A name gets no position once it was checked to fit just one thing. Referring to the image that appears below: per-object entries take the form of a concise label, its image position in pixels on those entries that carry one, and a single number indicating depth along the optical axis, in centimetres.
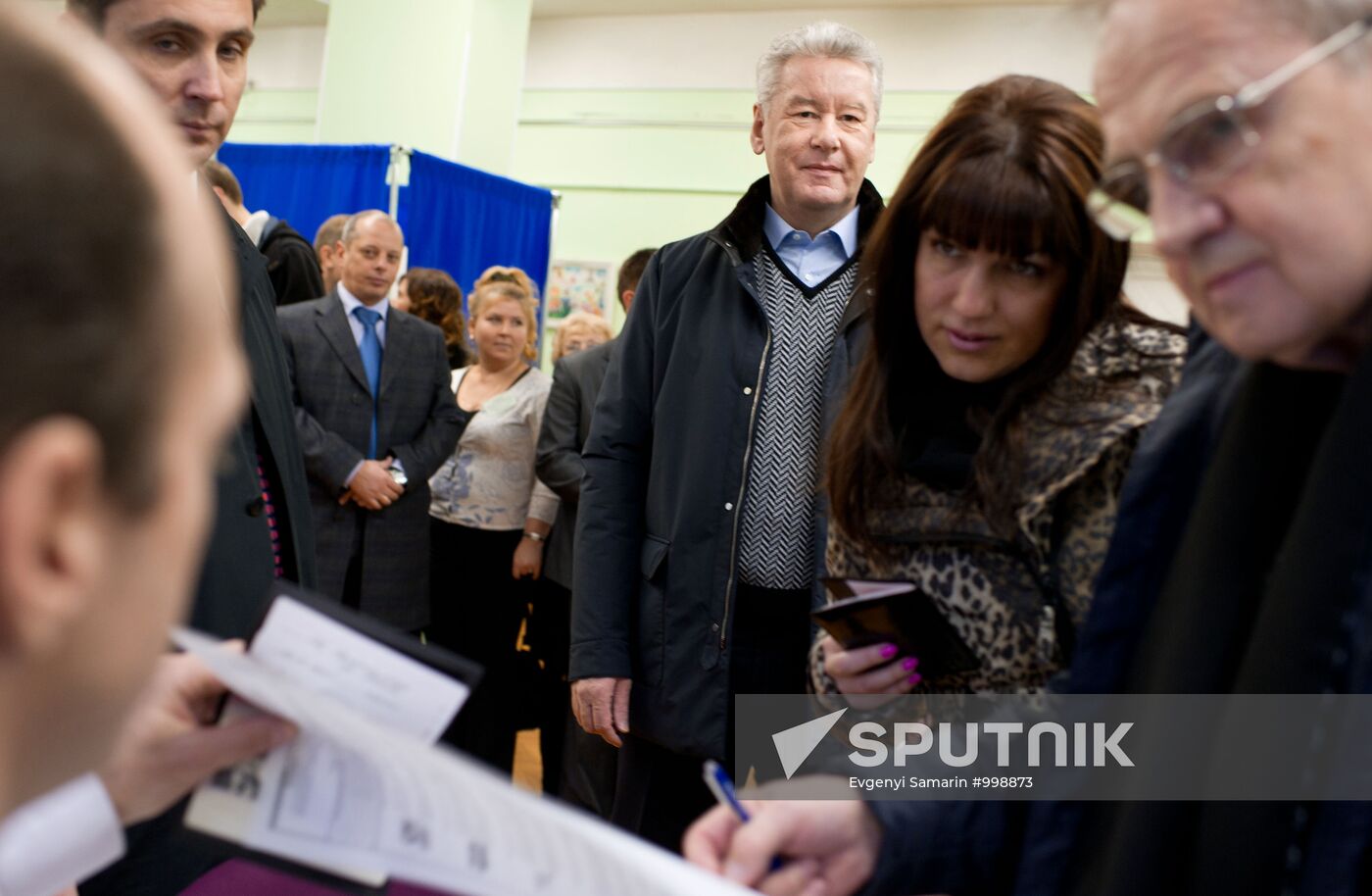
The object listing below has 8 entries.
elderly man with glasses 75
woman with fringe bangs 136
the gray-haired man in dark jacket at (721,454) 206
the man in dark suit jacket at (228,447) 145
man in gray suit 353
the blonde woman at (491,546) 391
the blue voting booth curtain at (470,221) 781
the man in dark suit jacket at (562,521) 381
